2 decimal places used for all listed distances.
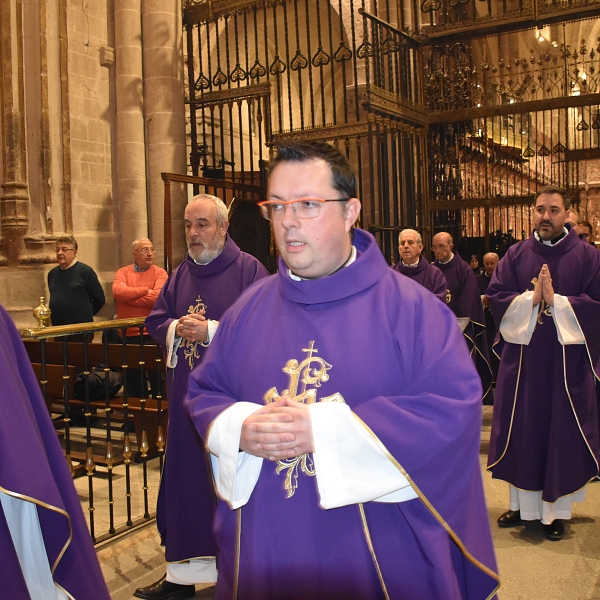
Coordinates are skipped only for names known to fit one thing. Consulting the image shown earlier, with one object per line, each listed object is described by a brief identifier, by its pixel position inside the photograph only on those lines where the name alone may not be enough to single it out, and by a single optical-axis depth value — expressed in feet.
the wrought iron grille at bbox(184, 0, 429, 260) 24.13
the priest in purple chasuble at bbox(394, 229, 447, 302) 22.70
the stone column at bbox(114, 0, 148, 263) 31.35
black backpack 20.59
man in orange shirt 22.95
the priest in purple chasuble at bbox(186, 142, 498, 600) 6.26
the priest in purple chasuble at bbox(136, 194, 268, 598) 11.98
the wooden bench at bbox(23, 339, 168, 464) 19.45
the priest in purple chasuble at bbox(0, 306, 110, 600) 6.90
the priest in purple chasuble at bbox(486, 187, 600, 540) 14.84
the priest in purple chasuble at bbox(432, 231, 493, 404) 25.76
